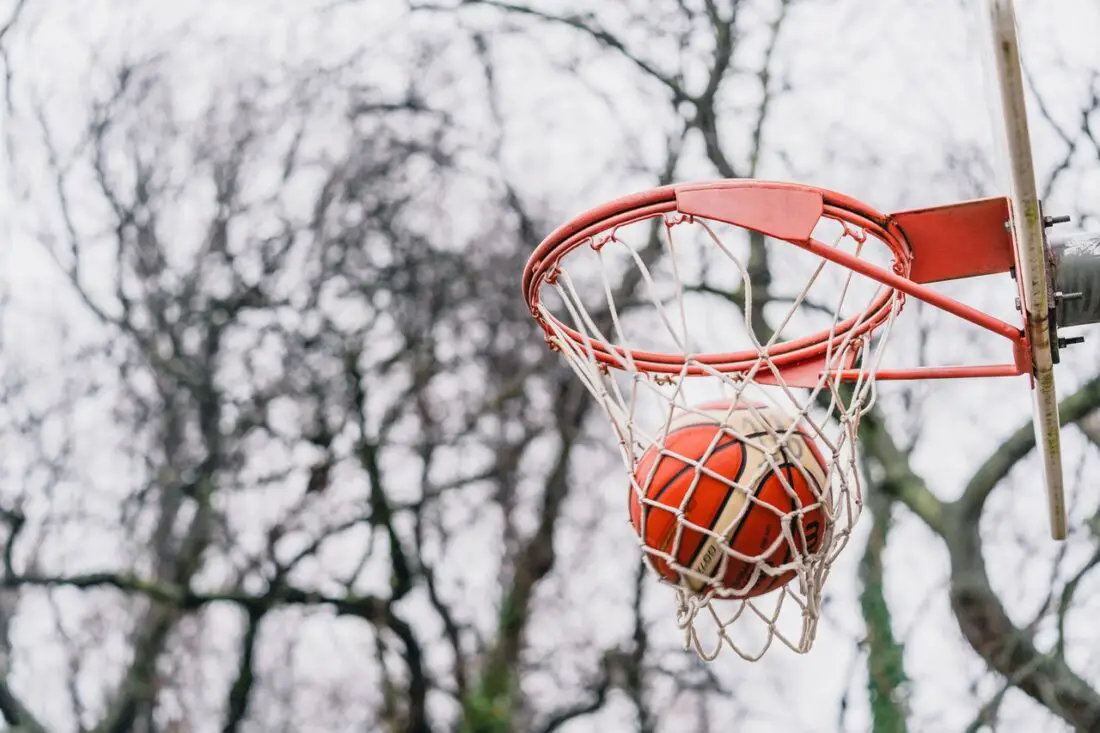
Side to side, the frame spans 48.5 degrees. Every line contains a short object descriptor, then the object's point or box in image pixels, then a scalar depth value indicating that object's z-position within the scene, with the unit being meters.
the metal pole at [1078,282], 3.40
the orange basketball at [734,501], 3.47
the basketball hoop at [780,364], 3.44
